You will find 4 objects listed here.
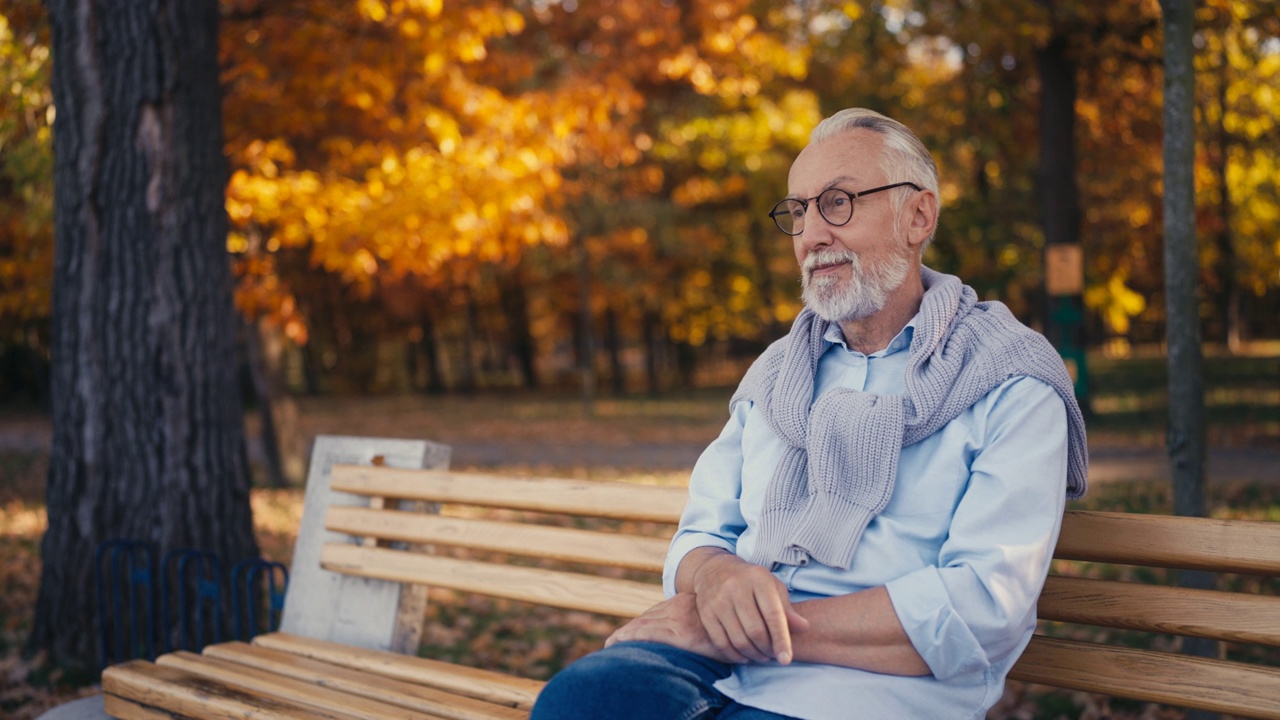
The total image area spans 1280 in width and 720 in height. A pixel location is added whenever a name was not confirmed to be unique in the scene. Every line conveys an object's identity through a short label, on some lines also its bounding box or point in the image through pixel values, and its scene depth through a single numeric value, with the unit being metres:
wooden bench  2.19
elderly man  2.10
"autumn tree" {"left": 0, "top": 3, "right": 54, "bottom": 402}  5.81
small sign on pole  12.55
